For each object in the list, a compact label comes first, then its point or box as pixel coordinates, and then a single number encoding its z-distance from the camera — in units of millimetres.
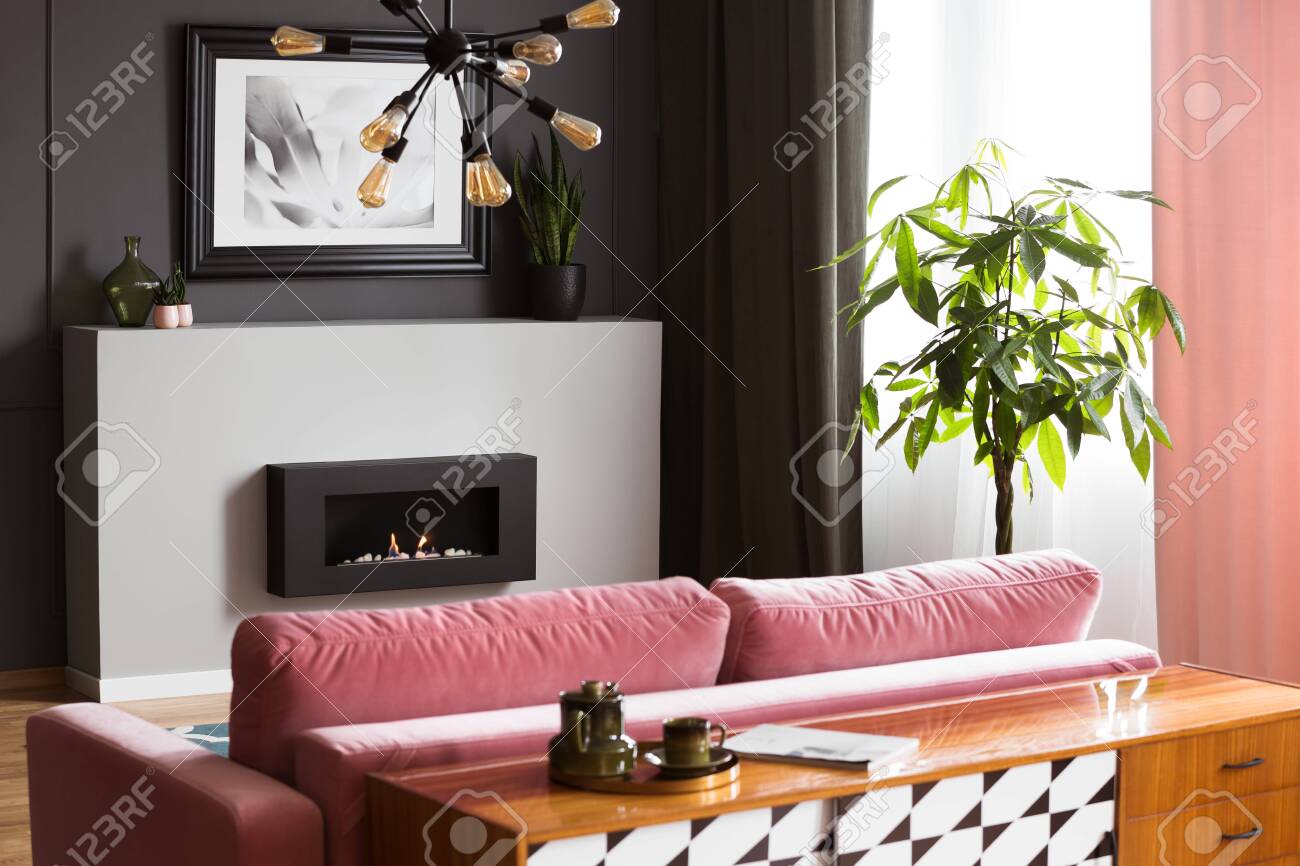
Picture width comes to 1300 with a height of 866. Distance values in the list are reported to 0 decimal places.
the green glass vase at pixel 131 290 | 5352
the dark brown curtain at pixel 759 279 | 5469
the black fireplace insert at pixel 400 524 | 5348
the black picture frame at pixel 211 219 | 5605
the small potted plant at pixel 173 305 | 5324
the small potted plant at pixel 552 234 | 6043
